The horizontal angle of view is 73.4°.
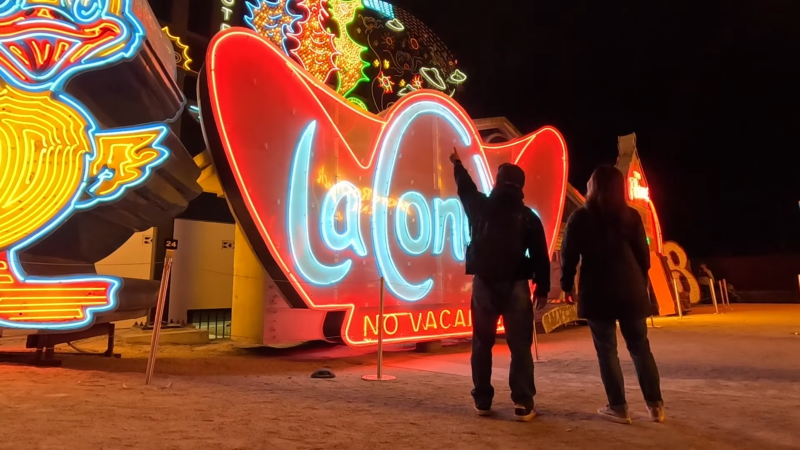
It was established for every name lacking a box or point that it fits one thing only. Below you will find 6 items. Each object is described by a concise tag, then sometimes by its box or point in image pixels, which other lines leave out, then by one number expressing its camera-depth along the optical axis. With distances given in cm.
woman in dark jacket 352
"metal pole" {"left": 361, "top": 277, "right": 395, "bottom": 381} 530
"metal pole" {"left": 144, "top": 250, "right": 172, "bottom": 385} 450
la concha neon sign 575
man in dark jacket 357
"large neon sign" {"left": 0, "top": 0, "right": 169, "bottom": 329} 501
